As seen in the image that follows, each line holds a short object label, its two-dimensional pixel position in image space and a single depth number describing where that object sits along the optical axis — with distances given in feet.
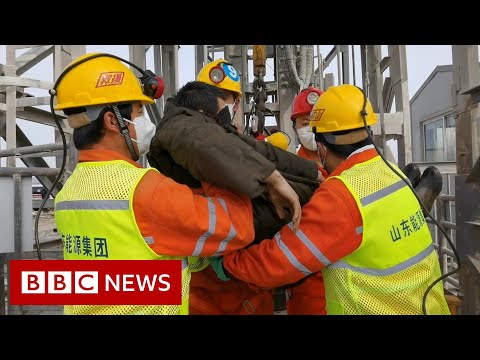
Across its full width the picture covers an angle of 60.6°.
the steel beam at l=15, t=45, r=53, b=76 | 25.45
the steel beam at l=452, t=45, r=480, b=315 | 9.97
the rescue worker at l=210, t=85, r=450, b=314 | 5.82
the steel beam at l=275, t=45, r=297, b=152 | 19.98
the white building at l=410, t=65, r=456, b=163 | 40.65
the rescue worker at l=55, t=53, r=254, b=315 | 5.14
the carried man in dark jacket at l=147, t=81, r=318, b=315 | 5.49
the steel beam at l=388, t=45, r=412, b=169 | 16.11
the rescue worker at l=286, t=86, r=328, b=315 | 8.09
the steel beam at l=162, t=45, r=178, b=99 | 18.38
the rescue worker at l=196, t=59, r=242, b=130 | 8.38
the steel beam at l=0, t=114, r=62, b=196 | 15.49
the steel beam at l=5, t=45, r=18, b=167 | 20.67
